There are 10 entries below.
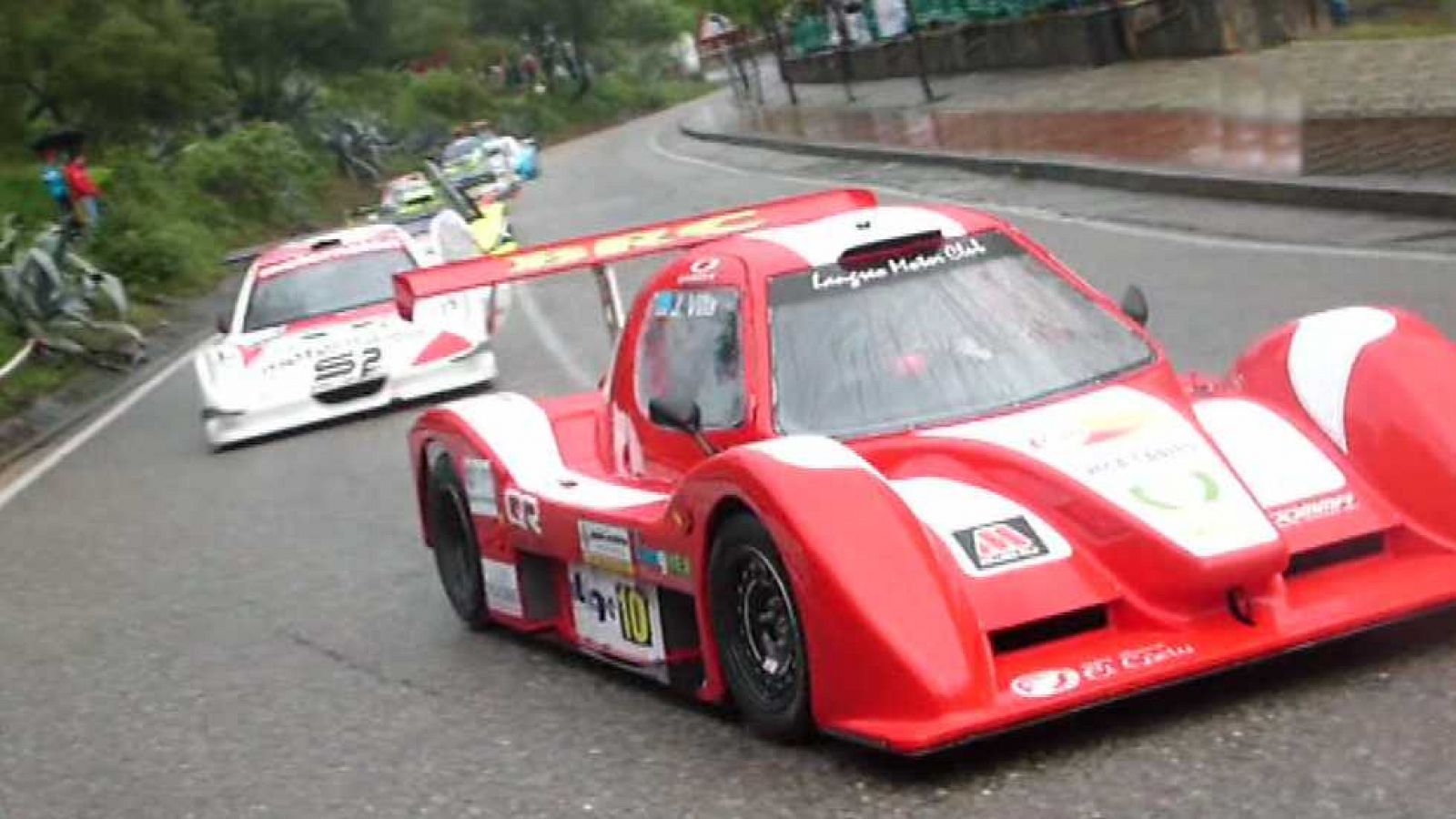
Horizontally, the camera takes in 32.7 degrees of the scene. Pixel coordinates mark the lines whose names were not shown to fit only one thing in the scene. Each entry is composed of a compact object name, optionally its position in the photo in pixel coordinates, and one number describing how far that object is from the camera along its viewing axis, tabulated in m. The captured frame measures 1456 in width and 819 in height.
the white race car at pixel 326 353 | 17.47
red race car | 6.06
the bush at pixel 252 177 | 45.50
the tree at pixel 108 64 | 38.09
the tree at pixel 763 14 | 55.06
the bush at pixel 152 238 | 32.66
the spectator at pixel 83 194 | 32.25
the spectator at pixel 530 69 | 86.81
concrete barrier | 35.81
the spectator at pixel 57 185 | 32.19
